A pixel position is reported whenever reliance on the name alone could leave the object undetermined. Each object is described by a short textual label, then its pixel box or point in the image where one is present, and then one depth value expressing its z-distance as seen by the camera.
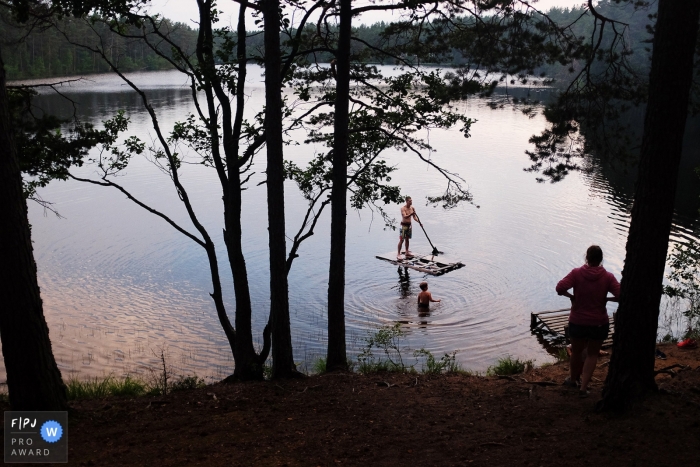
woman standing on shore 6.24
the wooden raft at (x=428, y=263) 18.34
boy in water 15.96
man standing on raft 19.59
